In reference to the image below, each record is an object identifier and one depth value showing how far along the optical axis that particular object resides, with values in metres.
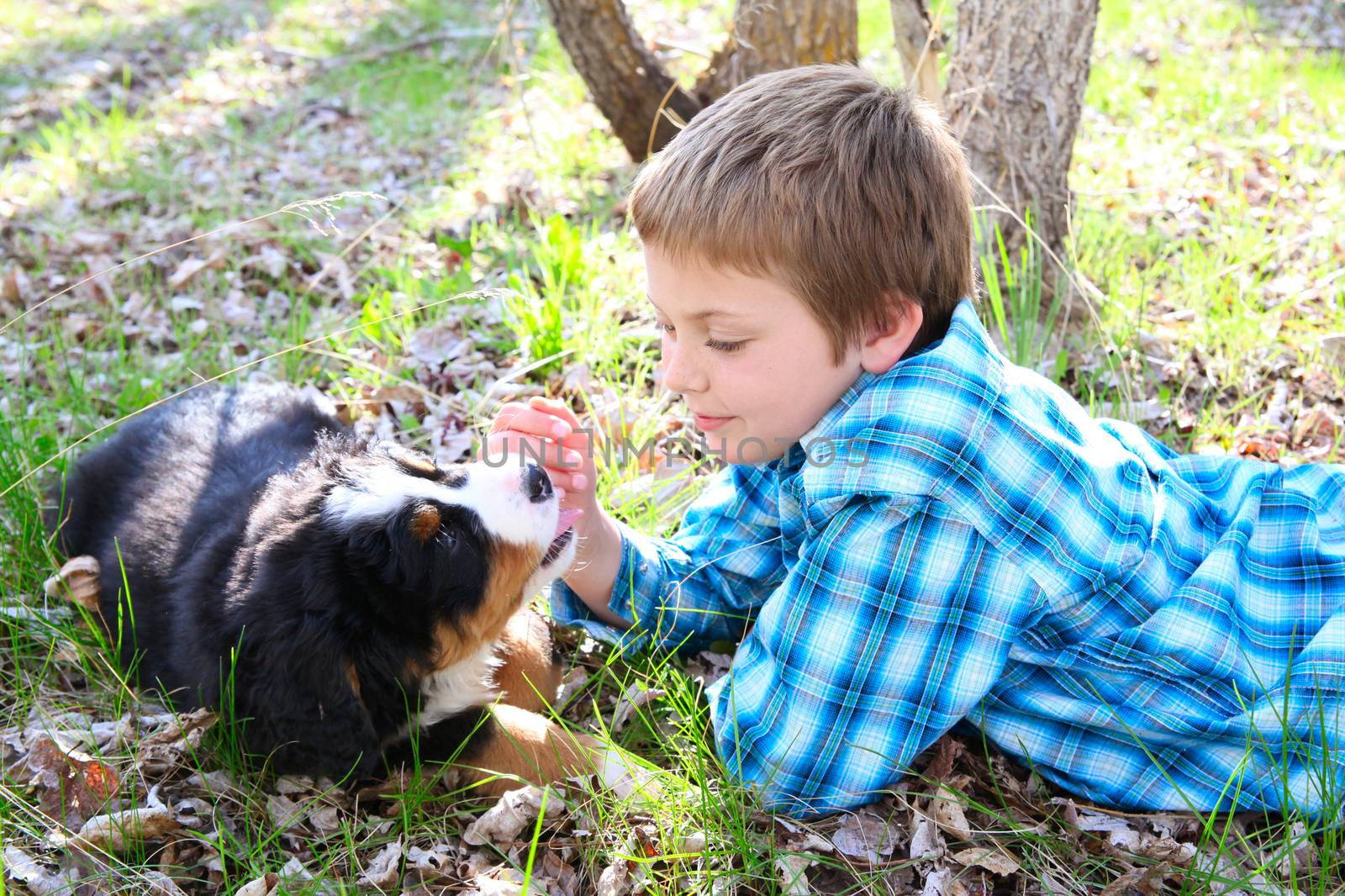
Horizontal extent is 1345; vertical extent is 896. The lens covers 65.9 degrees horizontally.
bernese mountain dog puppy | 2.04
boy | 2.03
